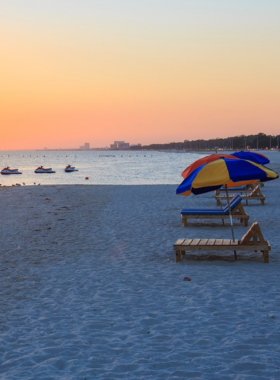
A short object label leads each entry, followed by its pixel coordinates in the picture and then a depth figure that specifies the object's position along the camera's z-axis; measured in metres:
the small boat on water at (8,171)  77.61
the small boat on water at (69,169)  83.31
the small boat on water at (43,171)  80.16
